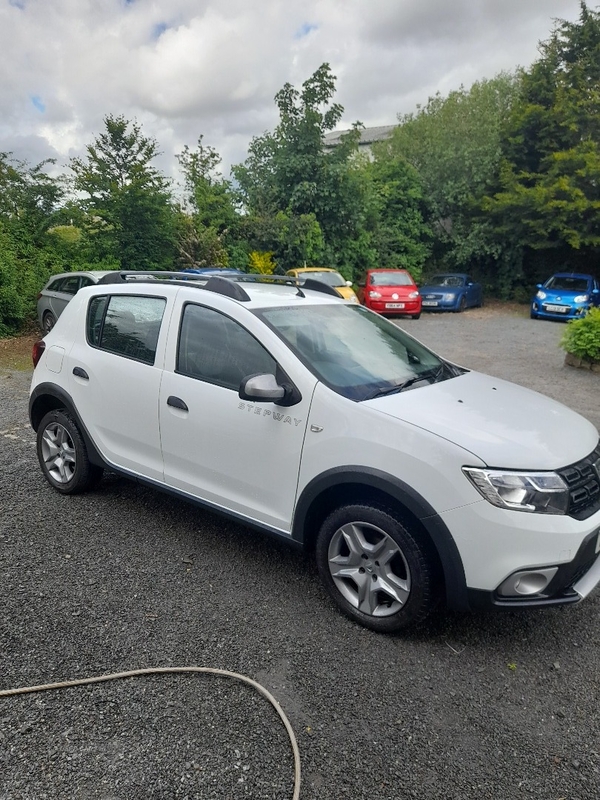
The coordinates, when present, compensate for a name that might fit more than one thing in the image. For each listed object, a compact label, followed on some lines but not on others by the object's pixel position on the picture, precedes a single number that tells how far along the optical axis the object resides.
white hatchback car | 2.61
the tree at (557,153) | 20.47
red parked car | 17.23
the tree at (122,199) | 14.47
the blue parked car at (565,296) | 17.62
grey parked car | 10.78
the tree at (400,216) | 23.95
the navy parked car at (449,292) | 19.67
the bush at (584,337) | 9.59
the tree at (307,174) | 19.84
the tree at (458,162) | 23.80
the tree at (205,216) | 17.14
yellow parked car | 15.54
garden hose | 2.45
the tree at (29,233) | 12.80
